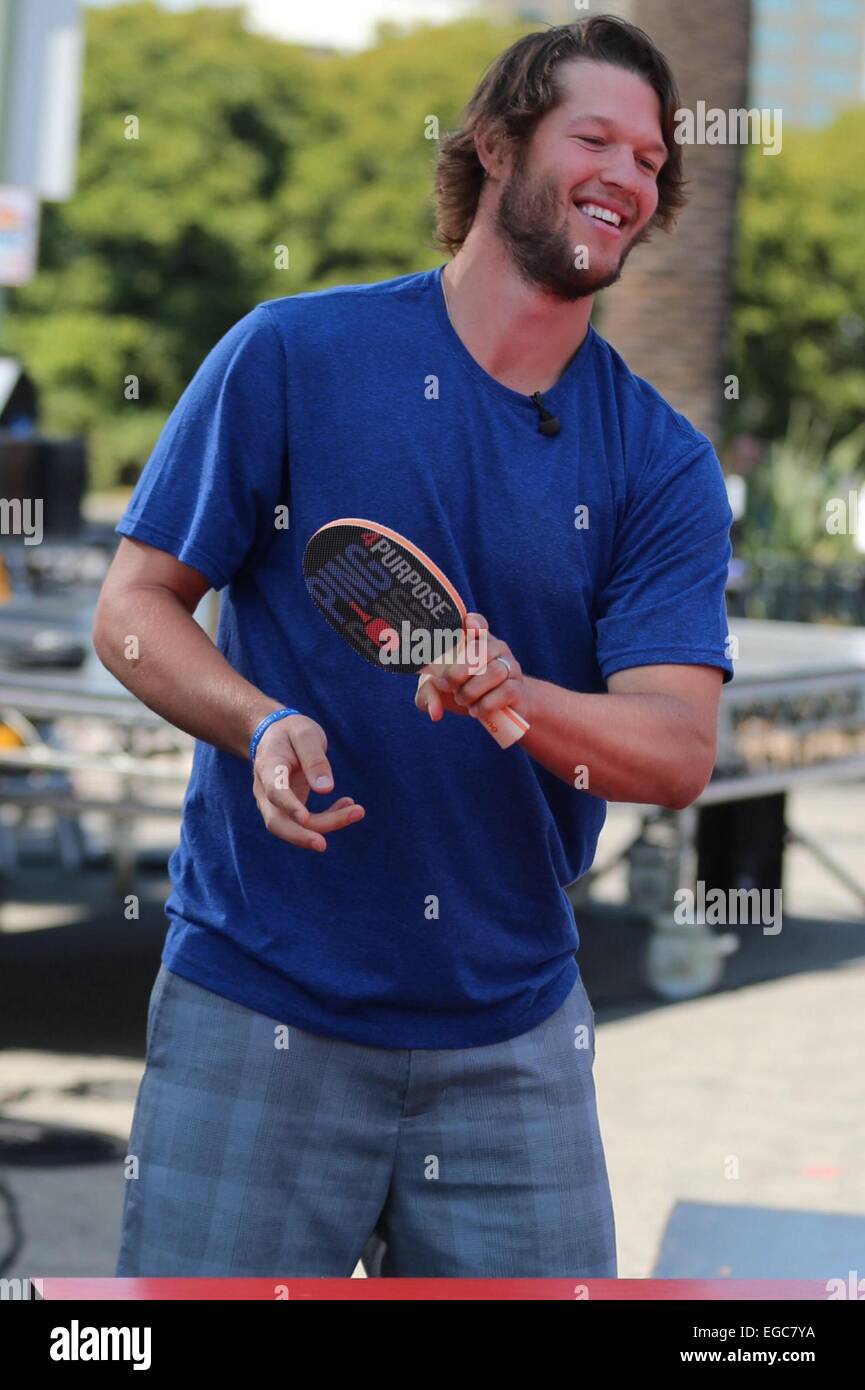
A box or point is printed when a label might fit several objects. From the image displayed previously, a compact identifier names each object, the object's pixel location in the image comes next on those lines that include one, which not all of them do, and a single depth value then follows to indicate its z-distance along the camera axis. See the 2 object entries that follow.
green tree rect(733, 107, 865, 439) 44.97
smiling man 2.35
